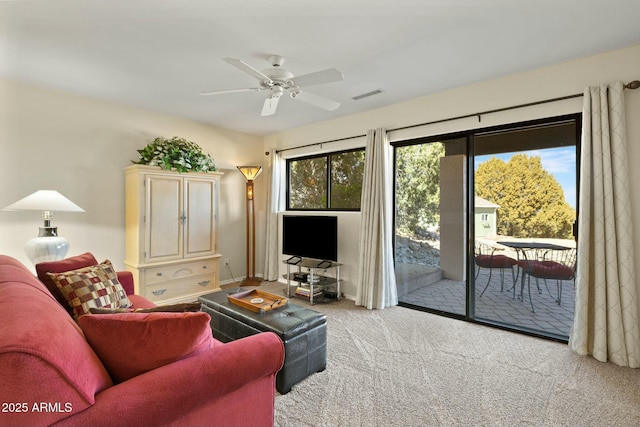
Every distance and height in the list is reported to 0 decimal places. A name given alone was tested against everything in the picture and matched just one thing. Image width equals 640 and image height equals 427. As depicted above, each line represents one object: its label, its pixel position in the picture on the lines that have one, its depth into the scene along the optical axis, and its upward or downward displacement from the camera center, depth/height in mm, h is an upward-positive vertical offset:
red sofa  816 -570
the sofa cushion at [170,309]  1394 -444
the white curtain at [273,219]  5148 -112
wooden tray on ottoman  2424 -733
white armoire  3705 -262
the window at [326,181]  4441 +488
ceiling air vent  3443 +1349
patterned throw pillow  2006 -527
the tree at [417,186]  3719 +330
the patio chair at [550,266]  2918 -522
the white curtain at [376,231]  3826 -239
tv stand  4113 -933
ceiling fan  2291 +1042
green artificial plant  3799 +717
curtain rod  2478 +1031
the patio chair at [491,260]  3262 -508
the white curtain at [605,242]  2430 -233
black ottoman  2119 -876
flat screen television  4172 -341
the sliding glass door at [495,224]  2951 -116
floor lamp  4886 -281
